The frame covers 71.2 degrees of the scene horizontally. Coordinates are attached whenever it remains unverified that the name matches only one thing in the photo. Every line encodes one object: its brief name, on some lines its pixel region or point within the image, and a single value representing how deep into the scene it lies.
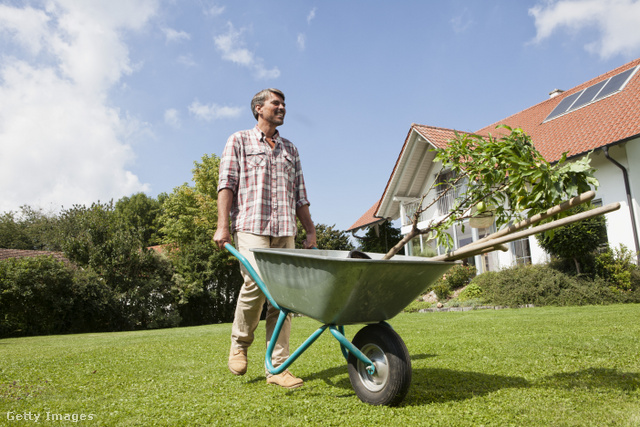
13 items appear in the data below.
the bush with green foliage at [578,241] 10.66
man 3.01
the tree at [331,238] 21.11
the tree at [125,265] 15.80
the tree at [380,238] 21.95
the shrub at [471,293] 12.70
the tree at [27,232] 36.72
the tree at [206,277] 18.05
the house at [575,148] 11.13
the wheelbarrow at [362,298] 2.10
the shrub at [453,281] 14.33
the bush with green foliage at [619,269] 9.96
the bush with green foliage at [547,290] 9.61
